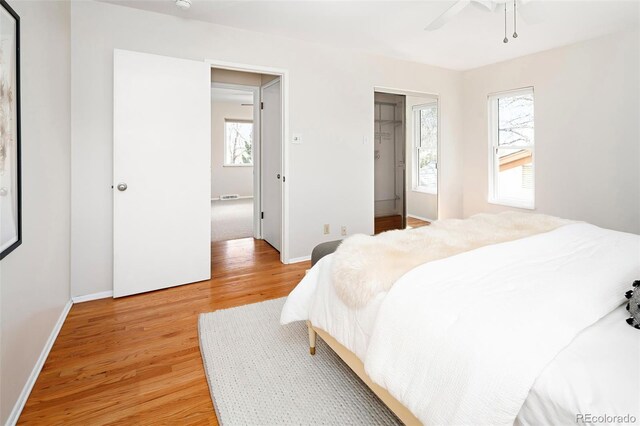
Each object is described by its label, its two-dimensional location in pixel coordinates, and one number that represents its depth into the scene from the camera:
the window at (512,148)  4.41
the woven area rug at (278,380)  1.54
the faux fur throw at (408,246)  1.45
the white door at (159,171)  2.82
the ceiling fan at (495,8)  2.29
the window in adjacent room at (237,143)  9.05
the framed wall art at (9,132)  1.38
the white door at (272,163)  4.07
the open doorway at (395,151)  4.66
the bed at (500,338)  0.85
